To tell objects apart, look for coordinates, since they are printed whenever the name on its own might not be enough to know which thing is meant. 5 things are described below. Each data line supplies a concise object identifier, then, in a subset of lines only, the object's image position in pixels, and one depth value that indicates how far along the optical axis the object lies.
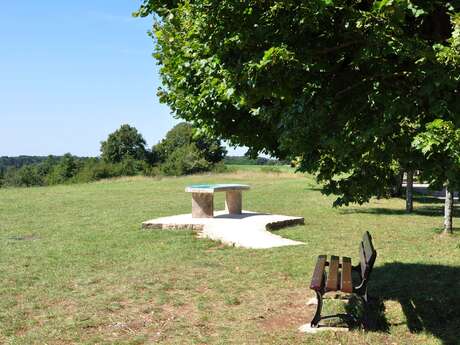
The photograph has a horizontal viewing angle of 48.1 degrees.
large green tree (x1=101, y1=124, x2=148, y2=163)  97.56
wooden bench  6.00
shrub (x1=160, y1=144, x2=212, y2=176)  76.36
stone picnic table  15.63
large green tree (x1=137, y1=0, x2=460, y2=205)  3.82
